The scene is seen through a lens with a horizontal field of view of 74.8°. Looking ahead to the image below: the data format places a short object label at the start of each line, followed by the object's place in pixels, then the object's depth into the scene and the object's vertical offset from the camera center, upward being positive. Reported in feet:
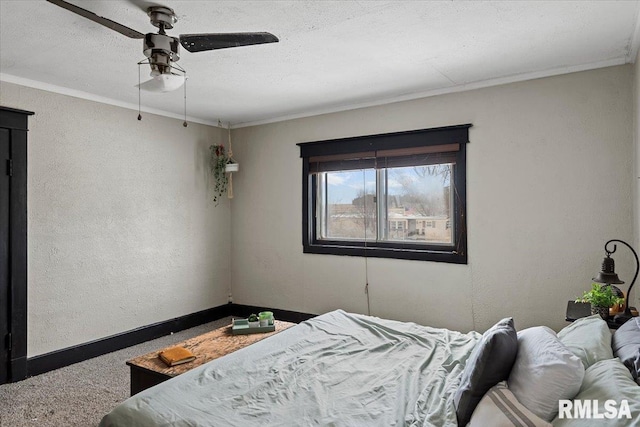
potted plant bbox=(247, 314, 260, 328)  10.16 -2.53
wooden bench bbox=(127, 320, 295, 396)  7.75 -2.76
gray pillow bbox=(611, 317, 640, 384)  4.84 -1.70
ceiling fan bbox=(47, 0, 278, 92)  6.79 +2.96
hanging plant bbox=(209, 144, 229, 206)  16.65 +2.09
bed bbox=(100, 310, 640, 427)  4.94 -2.50
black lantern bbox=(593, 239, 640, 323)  8.23 -1.22
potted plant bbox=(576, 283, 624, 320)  8.14 -1.67
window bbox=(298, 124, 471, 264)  12.64 +0.74
